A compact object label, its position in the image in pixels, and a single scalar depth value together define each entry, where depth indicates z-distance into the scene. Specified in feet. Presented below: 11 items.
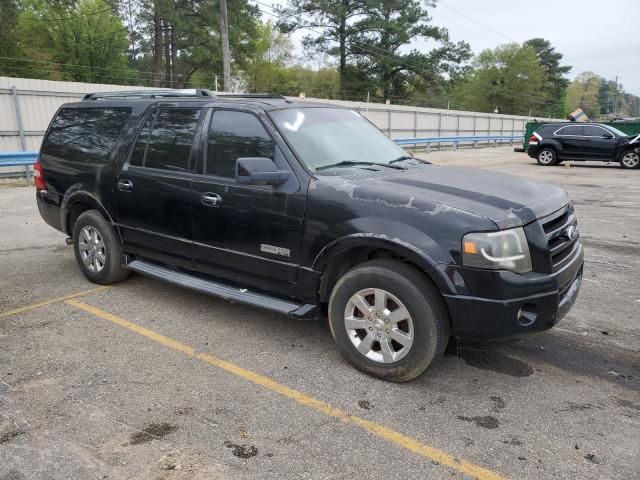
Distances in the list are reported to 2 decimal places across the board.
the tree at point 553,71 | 293.43
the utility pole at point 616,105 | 387.55
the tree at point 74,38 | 145.89
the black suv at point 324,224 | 10.37
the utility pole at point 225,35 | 72.95
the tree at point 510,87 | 271.69
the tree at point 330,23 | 153.58
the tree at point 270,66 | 196.85
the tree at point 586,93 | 405.14
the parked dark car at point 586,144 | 62.59
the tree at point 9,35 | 133.08
